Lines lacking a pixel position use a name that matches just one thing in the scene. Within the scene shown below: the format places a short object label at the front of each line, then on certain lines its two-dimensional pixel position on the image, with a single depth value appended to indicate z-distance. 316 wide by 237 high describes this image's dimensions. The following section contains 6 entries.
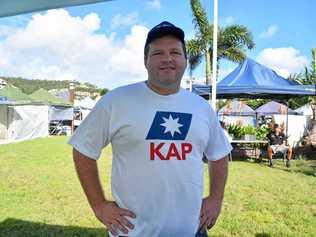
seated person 7.63
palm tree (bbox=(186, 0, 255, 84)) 14.93
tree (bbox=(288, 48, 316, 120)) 15.35
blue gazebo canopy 8.04
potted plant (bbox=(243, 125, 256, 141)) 8.32
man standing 1.23
